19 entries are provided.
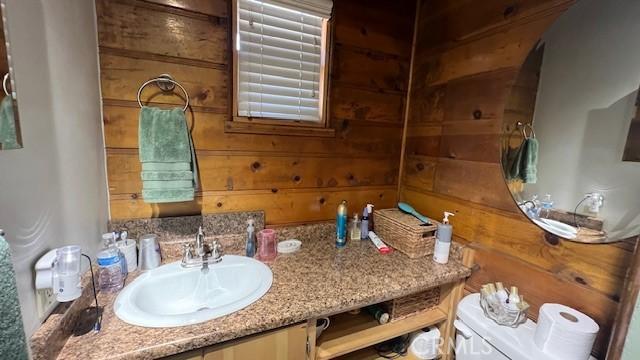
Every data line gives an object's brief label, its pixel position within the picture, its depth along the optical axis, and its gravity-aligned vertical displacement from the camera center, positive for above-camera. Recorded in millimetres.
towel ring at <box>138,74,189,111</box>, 1073 +214
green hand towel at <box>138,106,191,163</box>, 1024 +4
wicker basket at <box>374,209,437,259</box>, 1268 -418
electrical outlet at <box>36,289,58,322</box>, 666 -438
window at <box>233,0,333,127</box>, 1198 +386
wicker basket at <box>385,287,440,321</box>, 1183 -702
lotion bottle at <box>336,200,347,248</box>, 1366 -409
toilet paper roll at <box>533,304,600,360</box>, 787 -529
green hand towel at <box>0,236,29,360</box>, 397 -282
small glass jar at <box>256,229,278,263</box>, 1197 -467
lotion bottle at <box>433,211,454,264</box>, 1214 -419
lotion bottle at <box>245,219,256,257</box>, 1205 -448
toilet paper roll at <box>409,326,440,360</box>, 1239 -902
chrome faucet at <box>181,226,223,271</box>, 1087 -479
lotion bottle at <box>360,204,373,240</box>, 1482 -420
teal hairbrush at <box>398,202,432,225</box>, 1365 -338
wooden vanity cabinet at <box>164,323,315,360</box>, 769 -620
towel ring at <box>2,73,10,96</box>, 528 +92
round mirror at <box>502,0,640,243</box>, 802 +101
